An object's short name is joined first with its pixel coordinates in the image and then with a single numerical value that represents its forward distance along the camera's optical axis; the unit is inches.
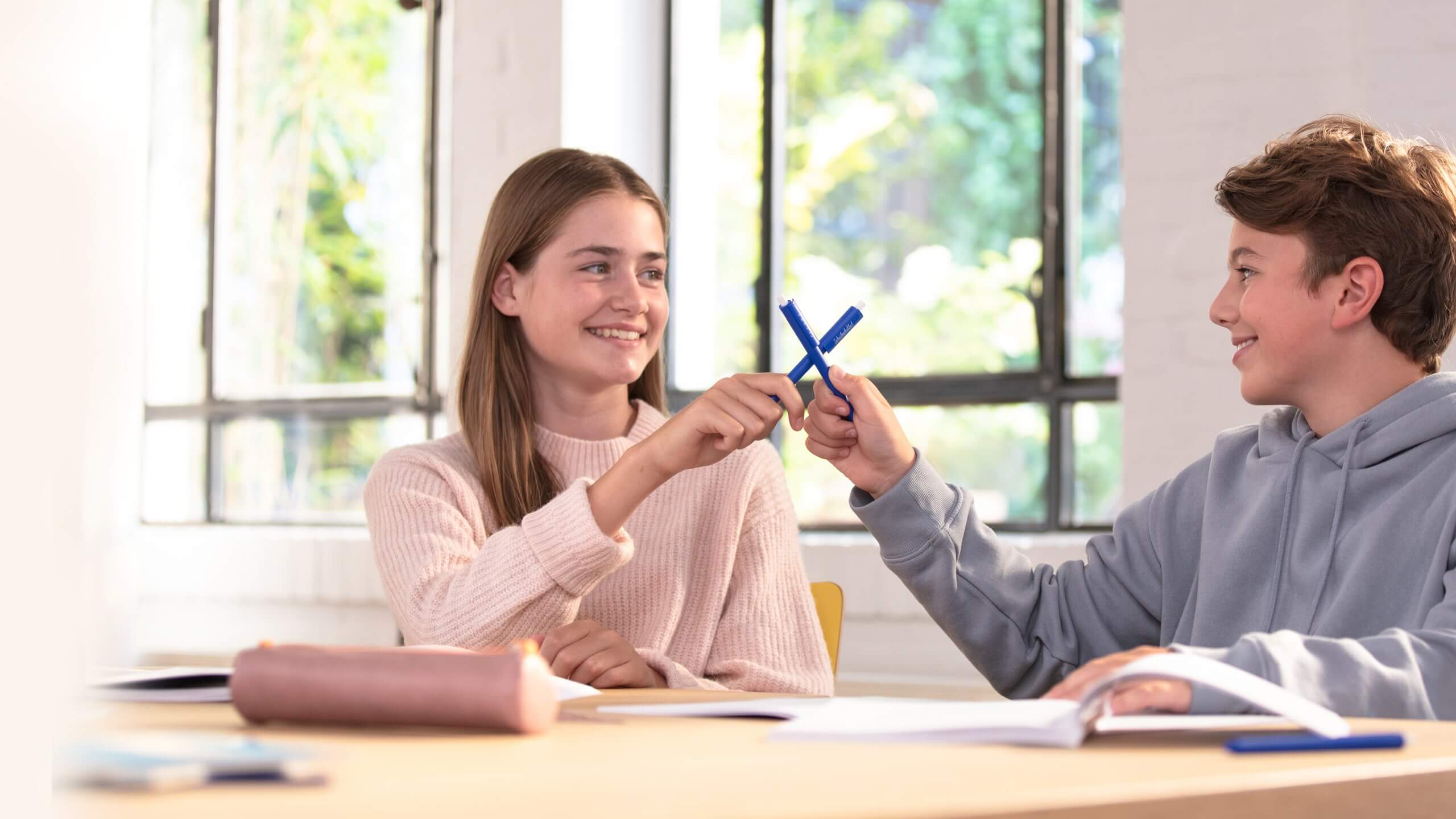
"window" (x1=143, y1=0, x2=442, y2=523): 156.0
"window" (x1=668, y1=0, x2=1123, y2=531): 121.8
